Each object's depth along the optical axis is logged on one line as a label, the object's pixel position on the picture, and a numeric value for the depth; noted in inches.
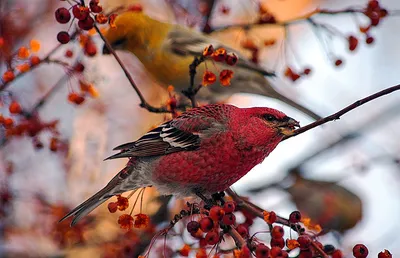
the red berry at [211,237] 159.6
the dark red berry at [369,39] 240.1
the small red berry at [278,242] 156.8
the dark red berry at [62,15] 181.6
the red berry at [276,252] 145.1
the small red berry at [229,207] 161.9
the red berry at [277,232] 156.3
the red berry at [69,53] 223.5
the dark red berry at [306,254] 156.3
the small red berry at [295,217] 165.3
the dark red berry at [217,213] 157.8
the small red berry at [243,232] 169.5
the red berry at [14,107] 221.8
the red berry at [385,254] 151.9
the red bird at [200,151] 199.8
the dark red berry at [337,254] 170.4
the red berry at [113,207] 187.3
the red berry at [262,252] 145.0
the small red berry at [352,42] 249.4
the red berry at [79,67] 224.8
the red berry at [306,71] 260.1
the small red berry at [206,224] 157.8
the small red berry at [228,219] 160.4
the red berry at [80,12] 176.9
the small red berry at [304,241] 155.0
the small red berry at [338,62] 251.8
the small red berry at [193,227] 165.3
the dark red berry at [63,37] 189.0
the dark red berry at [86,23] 179.4
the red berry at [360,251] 154.9
